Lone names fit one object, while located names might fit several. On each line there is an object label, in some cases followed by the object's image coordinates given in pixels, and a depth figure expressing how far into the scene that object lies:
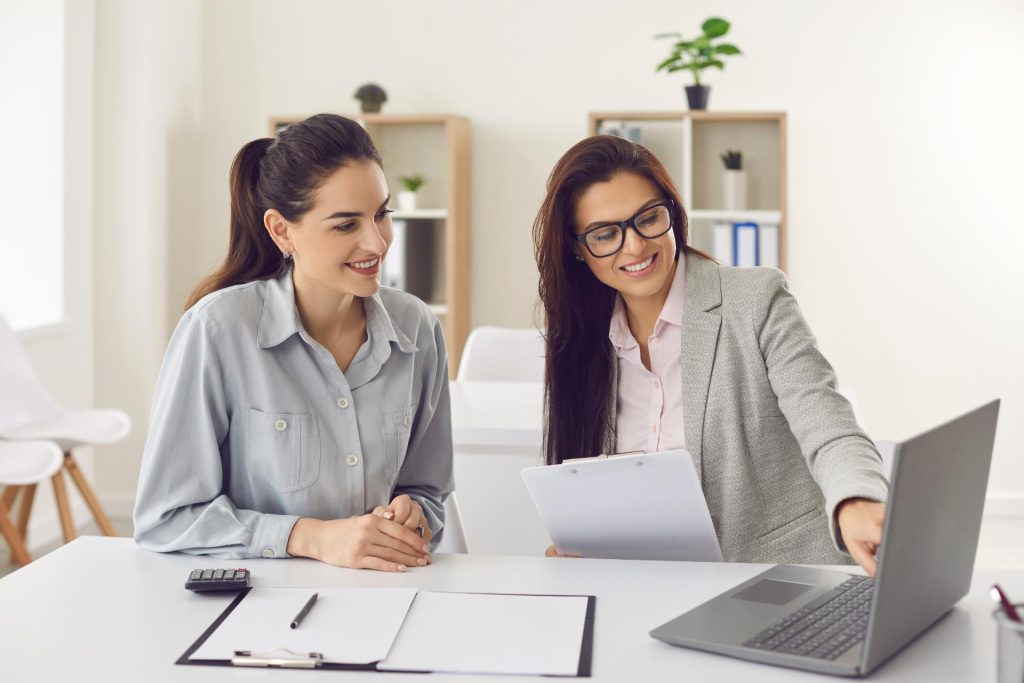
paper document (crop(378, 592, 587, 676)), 1.21
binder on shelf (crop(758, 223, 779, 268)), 4.45
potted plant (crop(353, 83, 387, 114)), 4.76
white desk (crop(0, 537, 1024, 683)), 1.20
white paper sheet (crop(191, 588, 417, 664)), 1.25
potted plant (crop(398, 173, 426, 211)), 4.78
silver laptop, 1.10
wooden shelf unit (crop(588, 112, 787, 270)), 4.59
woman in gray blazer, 1.77
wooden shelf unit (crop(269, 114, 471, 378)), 4.70
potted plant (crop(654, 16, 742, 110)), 4.36
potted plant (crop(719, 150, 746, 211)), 4.51
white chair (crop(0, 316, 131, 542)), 3.68
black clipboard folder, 1.21
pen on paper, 1.31
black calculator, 1.44
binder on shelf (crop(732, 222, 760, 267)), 4.45
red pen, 1.05
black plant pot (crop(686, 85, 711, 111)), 4.50
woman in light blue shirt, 1.61
